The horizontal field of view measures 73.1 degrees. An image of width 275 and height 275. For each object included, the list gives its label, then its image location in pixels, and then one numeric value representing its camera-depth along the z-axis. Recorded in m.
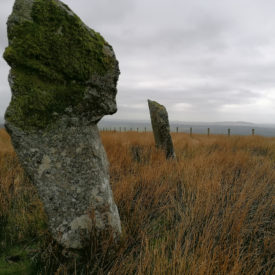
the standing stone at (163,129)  4.78
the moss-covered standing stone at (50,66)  1.40
